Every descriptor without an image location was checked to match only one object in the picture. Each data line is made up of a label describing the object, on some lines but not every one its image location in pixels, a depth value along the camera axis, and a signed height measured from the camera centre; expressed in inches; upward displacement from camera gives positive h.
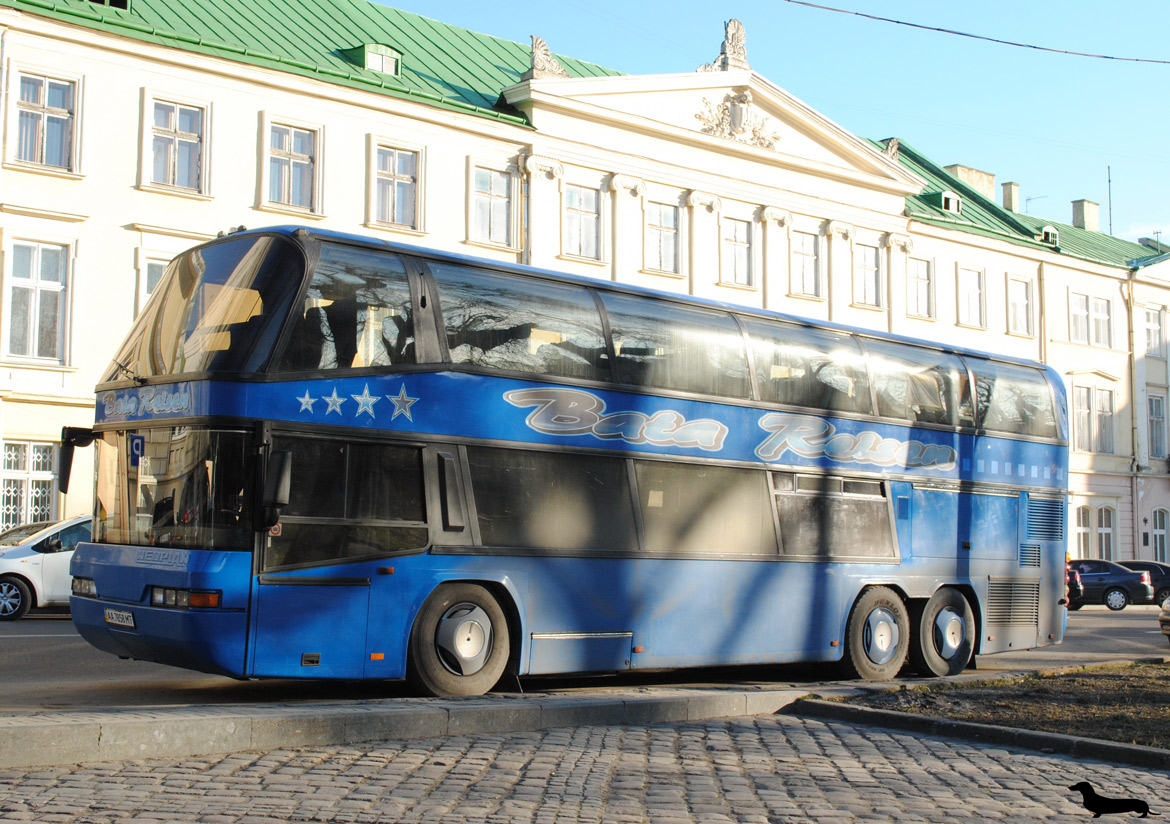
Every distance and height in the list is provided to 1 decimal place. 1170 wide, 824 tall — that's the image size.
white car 831.7 -46.9
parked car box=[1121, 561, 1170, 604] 1572.3 -78.8
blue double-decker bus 420.8 +8.0
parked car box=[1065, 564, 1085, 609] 940.0 -60.8
